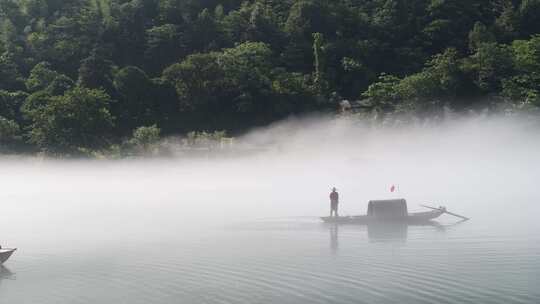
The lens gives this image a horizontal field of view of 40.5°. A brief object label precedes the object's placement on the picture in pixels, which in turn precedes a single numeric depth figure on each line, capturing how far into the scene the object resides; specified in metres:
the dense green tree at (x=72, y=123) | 64.12
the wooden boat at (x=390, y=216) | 35.75
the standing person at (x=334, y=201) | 36.41
